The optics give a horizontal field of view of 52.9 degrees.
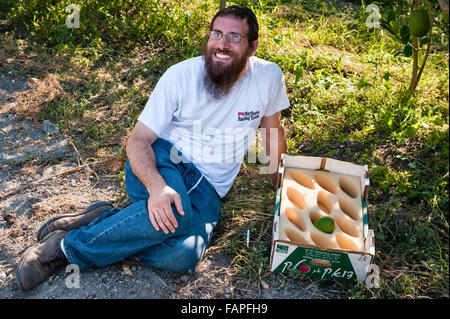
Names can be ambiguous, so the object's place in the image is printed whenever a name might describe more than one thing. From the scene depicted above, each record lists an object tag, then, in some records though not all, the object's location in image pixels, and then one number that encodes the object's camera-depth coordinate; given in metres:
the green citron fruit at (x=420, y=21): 2.62
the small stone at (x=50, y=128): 3.41
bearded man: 2.22
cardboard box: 2.12
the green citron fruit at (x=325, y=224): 2.28
